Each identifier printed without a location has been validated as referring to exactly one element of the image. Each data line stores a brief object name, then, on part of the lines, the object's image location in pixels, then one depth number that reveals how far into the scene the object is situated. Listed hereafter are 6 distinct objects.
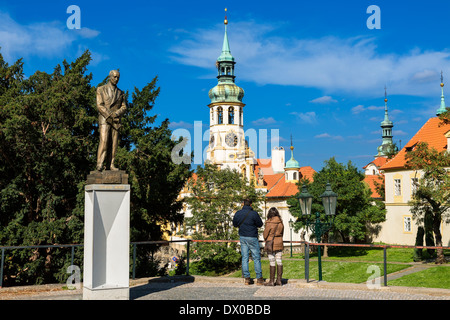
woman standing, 11.89
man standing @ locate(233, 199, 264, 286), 11.96
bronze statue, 10.95
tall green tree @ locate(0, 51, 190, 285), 25.95
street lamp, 15.07
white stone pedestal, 10.30
